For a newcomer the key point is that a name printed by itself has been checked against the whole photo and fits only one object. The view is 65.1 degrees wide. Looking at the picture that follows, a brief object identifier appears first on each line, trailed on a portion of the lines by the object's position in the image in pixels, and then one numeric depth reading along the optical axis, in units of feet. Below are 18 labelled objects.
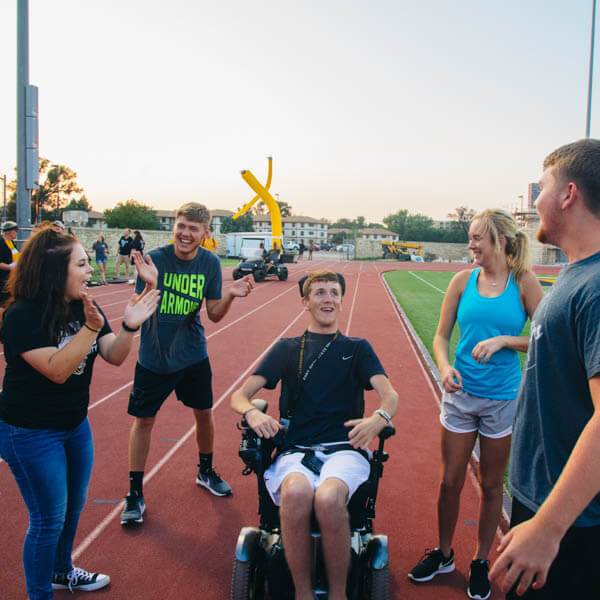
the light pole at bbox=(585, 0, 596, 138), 56.44
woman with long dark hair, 7.09
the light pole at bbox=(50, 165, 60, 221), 252.62
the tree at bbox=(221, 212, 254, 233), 299.99
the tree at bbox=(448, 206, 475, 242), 272.21
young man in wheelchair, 7.09
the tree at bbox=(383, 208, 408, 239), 367.68
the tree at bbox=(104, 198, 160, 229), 232.32
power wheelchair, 7.57
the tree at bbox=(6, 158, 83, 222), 245.65
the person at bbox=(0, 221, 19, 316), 23.63
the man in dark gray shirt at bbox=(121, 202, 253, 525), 10.92
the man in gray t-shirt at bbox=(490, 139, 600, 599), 3.90
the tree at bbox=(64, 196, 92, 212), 263.55
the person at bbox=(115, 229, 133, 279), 51.62
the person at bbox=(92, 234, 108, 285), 55.93
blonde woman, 8.69
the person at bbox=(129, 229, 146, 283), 51.60
